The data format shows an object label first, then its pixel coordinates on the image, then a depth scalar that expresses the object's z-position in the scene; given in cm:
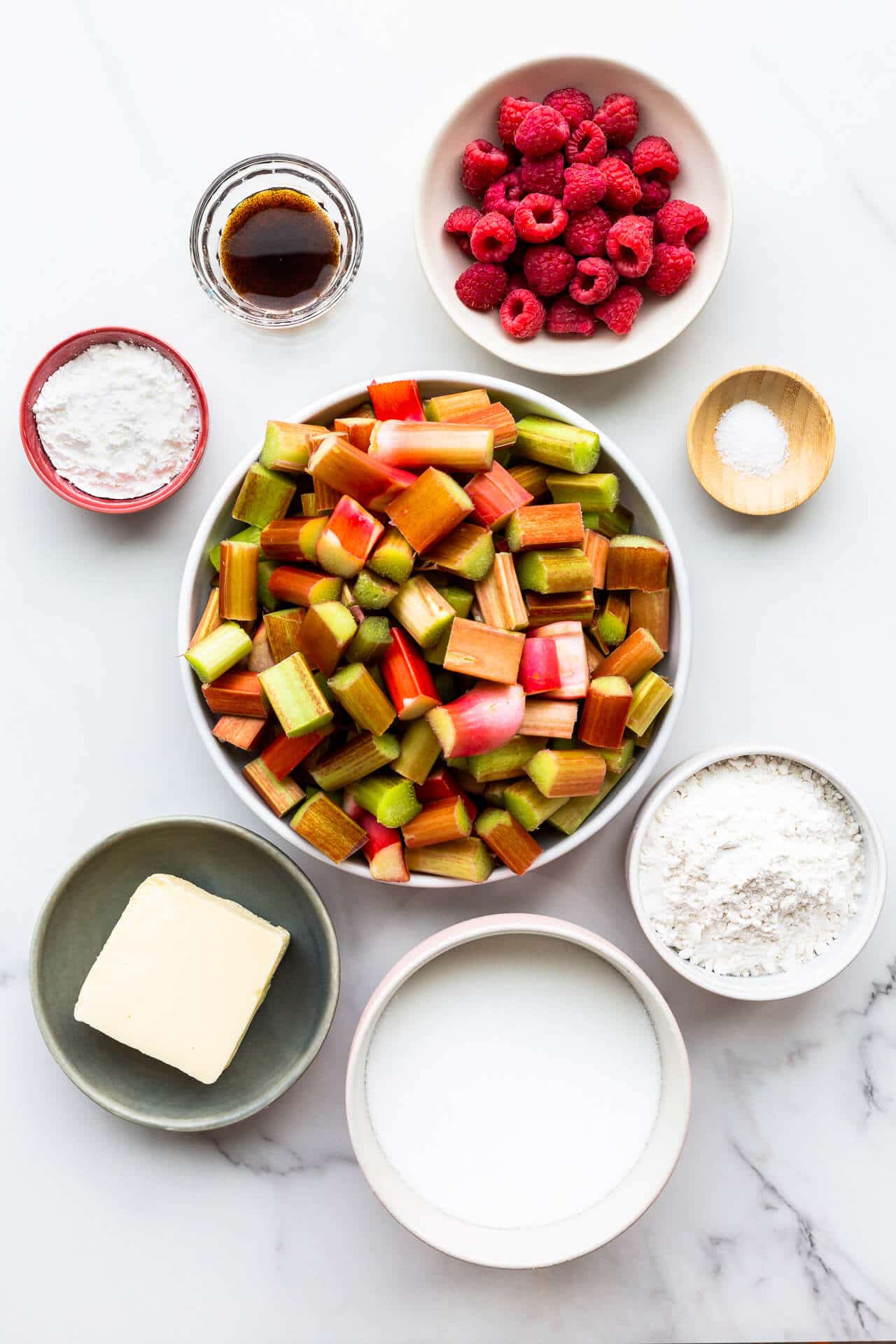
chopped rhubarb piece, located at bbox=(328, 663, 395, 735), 74
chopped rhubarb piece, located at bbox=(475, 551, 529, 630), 75
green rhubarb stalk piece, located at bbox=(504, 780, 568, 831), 76
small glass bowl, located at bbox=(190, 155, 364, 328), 79
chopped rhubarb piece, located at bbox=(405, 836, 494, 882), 76
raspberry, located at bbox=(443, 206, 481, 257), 78
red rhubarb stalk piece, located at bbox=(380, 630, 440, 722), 74
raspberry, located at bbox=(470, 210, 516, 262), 77
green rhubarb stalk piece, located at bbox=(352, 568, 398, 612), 74
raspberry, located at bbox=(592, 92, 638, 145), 77
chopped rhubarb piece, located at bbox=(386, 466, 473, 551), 73
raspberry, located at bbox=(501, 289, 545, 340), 78
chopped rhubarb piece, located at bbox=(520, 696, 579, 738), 75
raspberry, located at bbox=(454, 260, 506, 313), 78
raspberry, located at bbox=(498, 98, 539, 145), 77
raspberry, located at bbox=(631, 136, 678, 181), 77
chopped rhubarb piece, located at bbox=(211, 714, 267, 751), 76
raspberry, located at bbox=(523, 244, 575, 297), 77
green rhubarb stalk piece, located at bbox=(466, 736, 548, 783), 75
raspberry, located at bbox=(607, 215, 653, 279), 76
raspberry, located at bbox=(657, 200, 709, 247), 77
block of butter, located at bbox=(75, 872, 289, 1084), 77
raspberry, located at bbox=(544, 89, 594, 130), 77
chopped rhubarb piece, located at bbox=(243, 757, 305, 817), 76
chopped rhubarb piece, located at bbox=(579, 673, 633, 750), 74
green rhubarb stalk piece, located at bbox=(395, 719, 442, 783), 75
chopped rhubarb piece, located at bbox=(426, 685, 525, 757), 74
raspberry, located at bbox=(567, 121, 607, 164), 77
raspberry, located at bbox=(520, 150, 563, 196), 77
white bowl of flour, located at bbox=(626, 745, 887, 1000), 77
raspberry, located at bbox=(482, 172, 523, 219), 78
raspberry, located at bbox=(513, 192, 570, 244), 77
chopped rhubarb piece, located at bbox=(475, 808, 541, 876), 76
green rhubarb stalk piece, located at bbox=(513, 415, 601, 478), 75
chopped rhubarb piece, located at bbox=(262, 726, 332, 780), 76
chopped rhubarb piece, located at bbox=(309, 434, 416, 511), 73
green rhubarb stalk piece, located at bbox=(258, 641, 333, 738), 74
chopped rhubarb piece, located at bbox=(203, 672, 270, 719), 76
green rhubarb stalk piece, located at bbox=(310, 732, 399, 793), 75
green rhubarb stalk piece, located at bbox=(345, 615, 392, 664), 74
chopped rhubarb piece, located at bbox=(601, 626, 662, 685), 76
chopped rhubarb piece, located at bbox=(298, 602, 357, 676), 73
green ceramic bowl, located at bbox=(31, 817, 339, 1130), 78
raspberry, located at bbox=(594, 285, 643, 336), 78
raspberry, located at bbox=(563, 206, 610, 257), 77
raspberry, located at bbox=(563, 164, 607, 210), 76
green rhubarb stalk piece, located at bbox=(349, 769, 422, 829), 76
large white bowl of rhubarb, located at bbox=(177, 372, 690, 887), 74
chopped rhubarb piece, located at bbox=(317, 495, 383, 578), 73
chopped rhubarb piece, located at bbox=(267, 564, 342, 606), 74
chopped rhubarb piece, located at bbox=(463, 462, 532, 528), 74
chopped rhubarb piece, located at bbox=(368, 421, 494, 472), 73
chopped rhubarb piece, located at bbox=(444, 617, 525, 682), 74
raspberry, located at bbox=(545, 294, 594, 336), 78
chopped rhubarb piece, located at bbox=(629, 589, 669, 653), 77
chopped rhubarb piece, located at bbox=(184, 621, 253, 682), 75
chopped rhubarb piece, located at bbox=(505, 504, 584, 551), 75
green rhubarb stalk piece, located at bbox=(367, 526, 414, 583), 73
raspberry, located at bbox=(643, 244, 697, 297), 77
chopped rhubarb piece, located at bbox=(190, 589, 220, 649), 76
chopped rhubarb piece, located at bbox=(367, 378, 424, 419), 75
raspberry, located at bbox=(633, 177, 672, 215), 78
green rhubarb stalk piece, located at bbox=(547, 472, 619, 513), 76
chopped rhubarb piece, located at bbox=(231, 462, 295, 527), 76
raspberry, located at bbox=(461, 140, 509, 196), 77
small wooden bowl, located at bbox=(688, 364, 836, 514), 79
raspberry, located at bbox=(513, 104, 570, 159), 76
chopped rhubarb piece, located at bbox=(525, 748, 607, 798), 75
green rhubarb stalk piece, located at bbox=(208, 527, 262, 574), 77
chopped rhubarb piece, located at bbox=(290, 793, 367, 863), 76
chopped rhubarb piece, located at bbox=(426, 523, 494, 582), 74
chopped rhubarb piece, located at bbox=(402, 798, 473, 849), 76
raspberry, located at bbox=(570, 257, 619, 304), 77
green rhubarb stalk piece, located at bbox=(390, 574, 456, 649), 74
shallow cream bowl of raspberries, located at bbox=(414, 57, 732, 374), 77
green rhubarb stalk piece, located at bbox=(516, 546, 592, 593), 75
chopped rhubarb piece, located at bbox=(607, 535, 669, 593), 76
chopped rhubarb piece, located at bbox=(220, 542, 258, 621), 76
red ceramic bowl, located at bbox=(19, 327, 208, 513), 78
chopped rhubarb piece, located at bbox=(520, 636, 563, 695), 74
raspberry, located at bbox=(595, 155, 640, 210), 77
